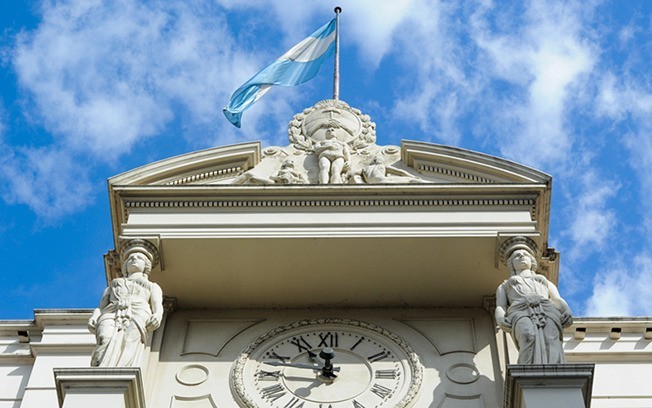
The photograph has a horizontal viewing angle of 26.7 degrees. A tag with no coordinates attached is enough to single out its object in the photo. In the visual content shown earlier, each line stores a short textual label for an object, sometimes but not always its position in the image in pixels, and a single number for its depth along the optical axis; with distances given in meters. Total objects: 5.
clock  16.47
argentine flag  22.27
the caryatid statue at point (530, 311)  15.21
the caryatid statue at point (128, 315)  15.35
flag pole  22.08
